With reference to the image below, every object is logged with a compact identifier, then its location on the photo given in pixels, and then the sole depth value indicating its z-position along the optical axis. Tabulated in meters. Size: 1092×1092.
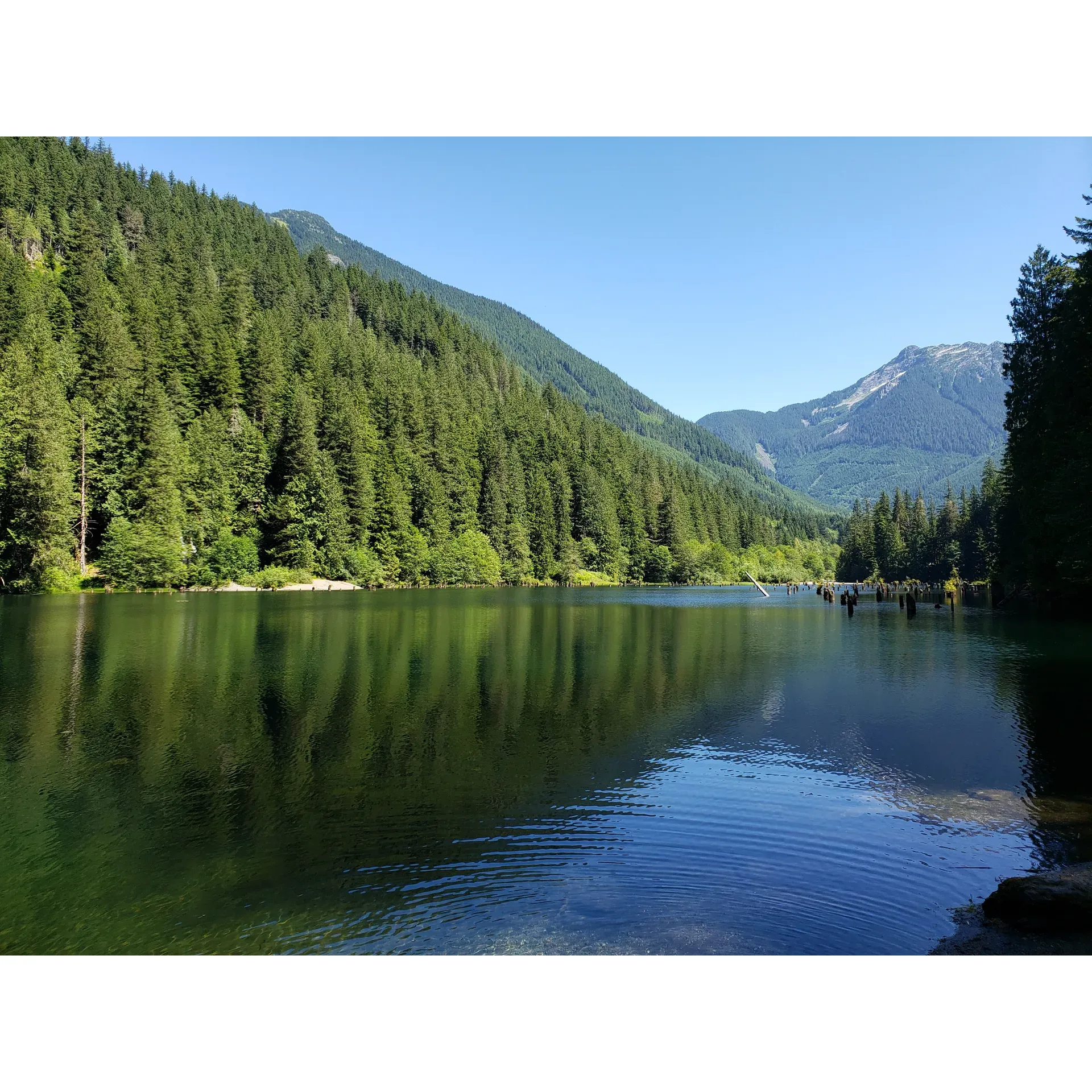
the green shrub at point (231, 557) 78.19
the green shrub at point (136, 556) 67.69
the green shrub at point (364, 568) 94.25
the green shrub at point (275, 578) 81.62
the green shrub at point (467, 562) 107.81
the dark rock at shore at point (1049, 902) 8.83
